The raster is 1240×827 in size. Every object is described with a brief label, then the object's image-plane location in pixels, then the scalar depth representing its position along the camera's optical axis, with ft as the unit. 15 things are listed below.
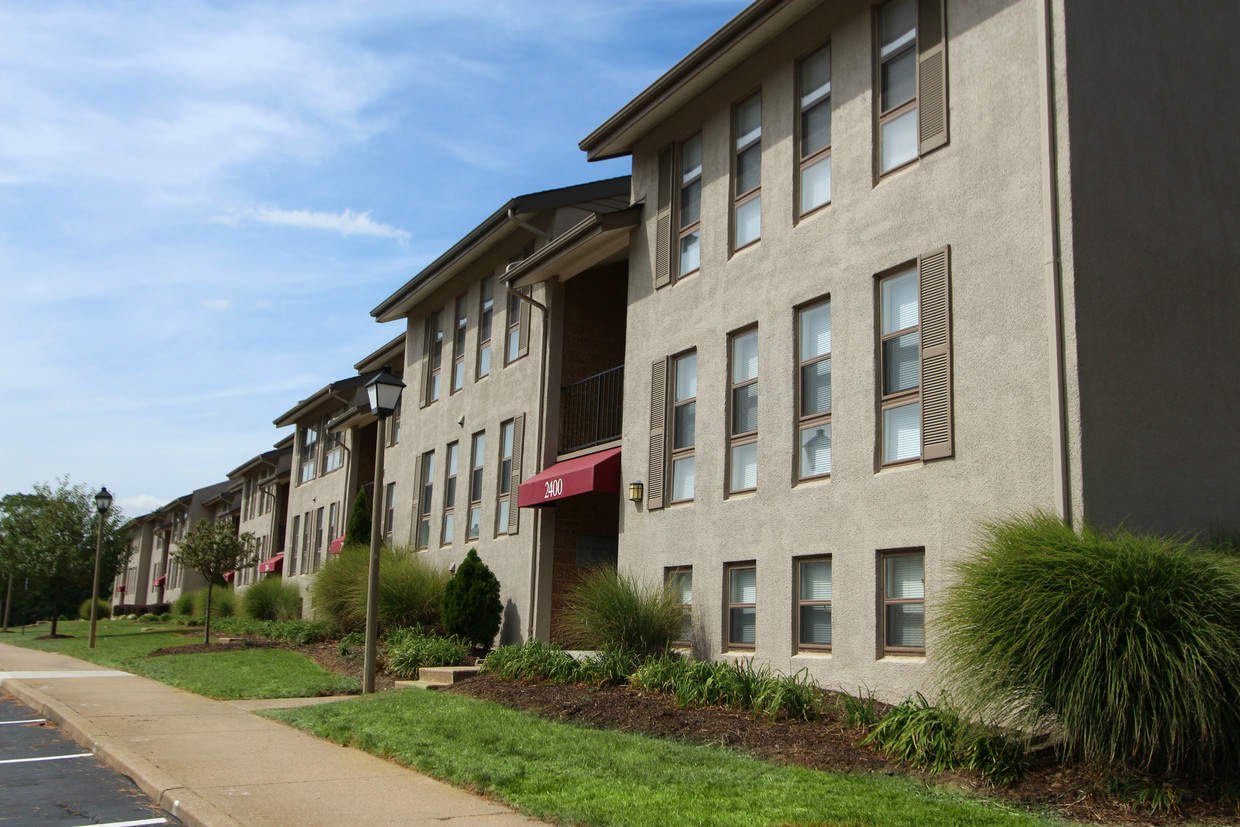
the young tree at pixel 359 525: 91.40
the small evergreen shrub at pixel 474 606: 58.85
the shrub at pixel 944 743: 24.73
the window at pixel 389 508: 87.86
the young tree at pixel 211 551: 96.84
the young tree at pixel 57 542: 130.62
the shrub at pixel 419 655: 52.13
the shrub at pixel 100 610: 190.49
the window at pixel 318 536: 113.78
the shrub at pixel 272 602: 106.93
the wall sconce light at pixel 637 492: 49.39
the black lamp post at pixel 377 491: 45.27
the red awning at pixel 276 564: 134.62
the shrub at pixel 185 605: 157.79
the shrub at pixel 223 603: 127.79
